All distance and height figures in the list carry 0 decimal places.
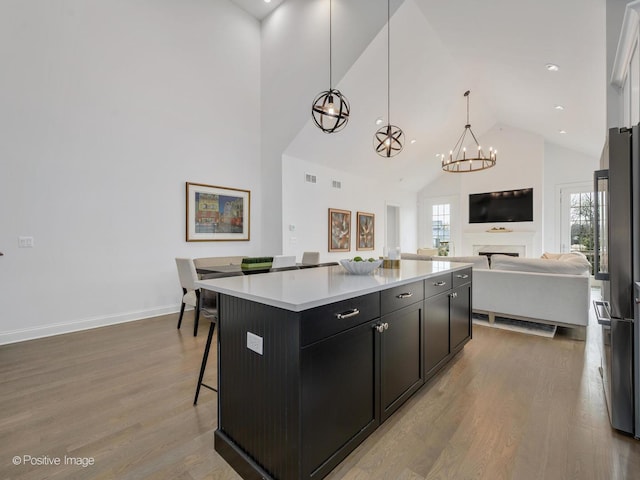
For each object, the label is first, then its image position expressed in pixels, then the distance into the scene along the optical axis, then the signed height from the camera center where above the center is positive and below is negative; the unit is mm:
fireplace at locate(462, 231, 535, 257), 7906 -49
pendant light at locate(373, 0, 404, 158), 4151 +2810
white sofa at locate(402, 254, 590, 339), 3455 -588
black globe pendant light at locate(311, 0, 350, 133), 3166 +1448
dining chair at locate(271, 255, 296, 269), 3943 -270
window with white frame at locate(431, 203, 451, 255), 9648 +558
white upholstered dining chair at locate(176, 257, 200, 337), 3570 -508
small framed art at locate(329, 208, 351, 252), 6821 +257
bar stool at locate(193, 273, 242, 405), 2062 -518
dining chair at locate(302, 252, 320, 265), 5148 -289
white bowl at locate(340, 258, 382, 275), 2135 -177
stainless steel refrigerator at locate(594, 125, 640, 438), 1713 -191
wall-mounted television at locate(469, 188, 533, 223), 8016 +968
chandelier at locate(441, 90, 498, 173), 8266 +2536
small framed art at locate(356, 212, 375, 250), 7625 +266
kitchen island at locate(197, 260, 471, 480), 1284 -613
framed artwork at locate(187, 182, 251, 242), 5020 +500
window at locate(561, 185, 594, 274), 7352 +537
